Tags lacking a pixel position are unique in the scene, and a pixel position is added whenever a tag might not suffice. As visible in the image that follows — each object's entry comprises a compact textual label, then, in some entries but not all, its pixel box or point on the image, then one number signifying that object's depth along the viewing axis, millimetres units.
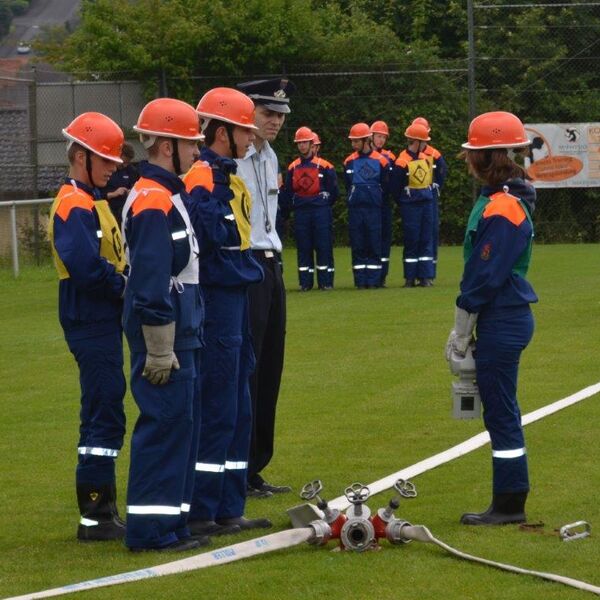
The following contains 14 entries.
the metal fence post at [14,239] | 41625
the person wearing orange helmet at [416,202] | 37987
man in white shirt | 14951
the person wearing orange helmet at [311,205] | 38117
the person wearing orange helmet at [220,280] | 13306
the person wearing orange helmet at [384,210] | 39075
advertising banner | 53223
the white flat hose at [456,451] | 15055
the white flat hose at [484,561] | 11181
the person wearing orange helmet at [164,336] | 12140
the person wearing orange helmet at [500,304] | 13202
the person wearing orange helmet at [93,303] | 13235
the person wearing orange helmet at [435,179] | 38453
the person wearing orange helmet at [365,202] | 38272
